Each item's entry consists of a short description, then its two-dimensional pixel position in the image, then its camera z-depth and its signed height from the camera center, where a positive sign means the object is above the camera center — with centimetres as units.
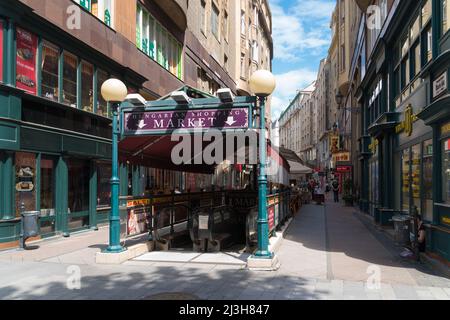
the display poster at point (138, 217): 923 -97
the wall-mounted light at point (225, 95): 805 +150
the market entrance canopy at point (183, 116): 824 +116
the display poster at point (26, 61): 1070 +294
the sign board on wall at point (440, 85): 811 +173
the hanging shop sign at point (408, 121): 1111 +138
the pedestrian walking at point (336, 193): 3369 -156
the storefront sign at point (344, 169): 2980 +30
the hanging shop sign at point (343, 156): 3155 +128
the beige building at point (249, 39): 3510 +1302
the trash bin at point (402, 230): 927 -125
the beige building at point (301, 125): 8974 +1232
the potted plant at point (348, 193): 2763 -138
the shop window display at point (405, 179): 1222 -18
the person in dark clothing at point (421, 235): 879 -129
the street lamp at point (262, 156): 796 +33
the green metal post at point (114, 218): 870 -90
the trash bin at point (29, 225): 1000 -118
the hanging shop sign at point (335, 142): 3925 +289
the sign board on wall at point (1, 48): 1002 +299
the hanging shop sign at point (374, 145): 1714 +118
